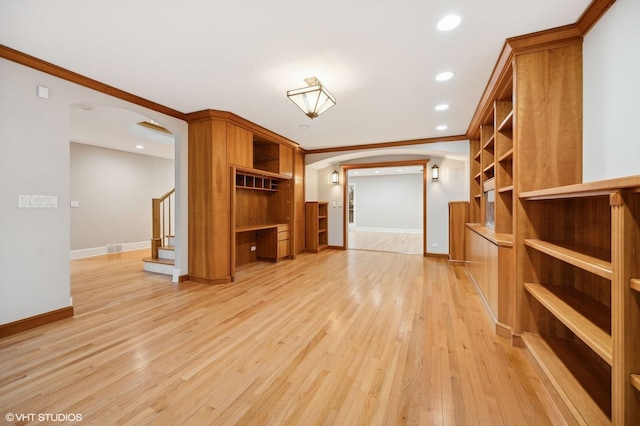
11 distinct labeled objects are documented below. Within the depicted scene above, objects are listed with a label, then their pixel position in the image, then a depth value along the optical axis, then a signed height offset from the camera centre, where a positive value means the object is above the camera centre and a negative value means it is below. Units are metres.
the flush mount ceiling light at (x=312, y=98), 2.88 +1.28
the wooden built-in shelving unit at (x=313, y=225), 6.91 -0.35
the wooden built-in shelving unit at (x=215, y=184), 4.11 +0.45
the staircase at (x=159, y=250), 4.83 -0.75
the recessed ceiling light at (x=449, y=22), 2.05 +1.49
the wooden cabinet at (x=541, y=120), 2.17 +0.75
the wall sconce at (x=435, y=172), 6.31 +0.92
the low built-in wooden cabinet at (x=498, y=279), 2.41 -0.67
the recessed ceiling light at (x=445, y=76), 2.95 +1.52
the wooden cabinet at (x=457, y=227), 5.48 -0.33
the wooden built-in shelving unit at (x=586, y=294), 1.06 -0.54
